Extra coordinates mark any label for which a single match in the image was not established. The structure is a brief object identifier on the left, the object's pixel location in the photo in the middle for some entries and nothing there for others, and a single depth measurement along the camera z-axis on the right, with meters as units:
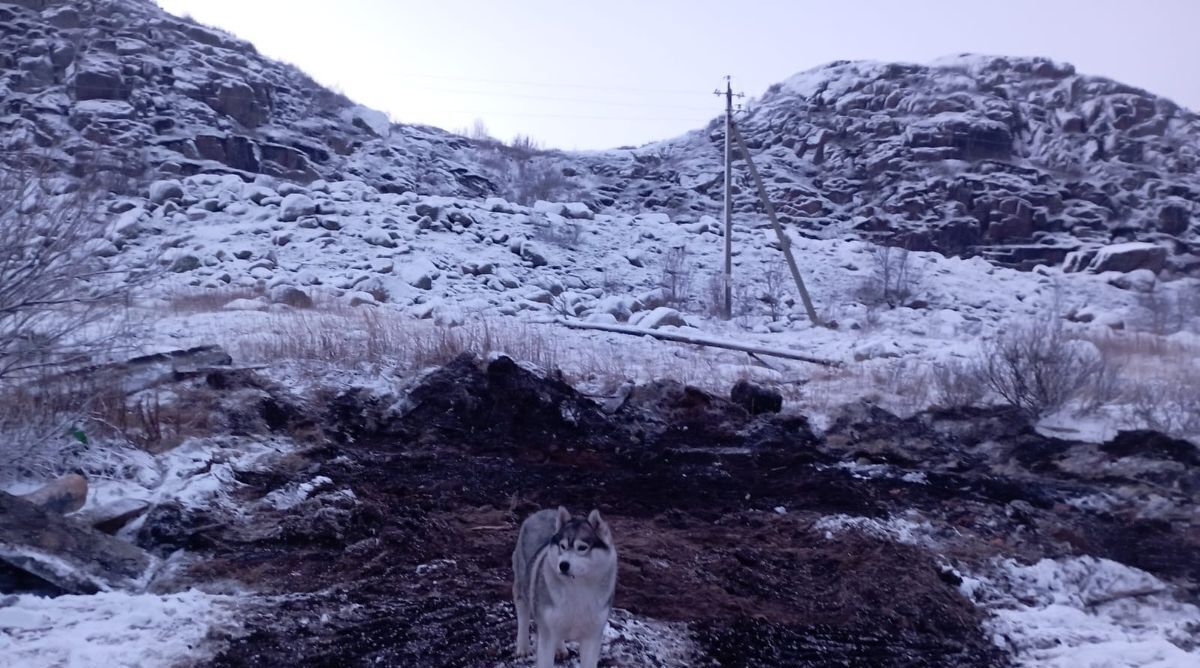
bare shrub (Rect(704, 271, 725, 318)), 25.62
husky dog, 4.42
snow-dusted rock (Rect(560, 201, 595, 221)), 33.75
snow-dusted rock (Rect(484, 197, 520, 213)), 32.16
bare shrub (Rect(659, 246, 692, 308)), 26.54
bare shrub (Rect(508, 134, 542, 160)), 49.35
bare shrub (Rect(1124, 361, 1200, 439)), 10.79
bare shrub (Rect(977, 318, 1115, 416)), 11.84
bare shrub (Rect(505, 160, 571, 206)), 43.06
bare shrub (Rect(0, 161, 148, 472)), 6.76
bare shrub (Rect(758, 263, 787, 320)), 26.25
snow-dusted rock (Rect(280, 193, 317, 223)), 27.52
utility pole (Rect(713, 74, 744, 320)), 25.67
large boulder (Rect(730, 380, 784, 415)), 11.98
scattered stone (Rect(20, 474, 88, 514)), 6.04
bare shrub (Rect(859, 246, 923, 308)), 29.27
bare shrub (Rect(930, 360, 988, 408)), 12.48
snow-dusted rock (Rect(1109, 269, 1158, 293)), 32.44
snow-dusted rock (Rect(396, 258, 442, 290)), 23.03
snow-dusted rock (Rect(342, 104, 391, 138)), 46.09
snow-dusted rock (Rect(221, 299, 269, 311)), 16.45
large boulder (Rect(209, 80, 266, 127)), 40.41
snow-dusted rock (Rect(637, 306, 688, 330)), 19.33
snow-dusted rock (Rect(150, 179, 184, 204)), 27.98
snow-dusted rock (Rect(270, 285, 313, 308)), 18.19
